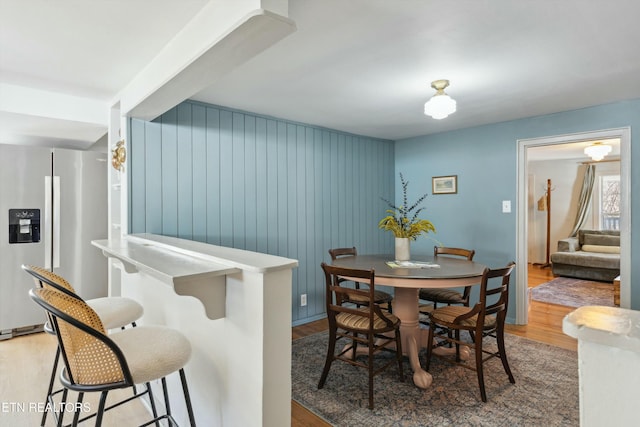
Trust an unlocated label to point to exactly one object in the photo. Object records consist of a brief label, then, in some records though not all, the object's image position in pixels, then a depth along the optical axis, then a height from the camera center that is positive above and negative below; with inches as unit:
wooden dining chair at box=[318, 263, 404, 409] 86.7 -27.1
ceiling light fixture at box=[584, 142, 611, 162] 201.2 +35.5
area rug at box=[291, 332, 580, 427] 82.0 -45.9
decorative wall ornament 112.0 +18.8
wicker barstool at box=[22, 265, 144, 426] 63.3 -19.3
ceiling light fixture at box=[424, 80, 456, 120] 97.6 +29.3
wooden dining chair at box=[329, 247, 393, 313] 115.8 -27.4
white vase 120.8 -11.4
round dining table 93.6 -16.9
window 277.1 +8.5
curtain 281.4 +13.3
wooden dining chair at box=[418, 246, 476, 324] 119.5 -27.7
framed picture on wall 170.1 +14.1
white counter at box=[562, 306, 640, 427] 23.1 -10.1
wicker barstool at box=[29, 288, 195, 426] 44.2 -18.4
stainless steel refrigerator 132.6 -2.6
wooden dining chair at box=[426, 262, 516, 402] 88.6 -27.8
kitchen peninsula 49.8 -17.4
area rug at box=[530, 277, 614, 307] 184.2 -44.2
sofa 225.3 -27.7
